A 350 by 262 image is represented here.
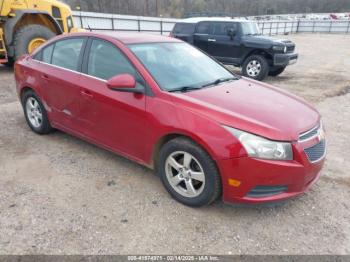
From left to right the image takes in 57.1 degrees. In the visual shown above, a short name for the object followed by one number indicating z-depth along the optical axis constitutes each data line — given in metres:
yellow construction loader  8.36
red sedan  2.77
